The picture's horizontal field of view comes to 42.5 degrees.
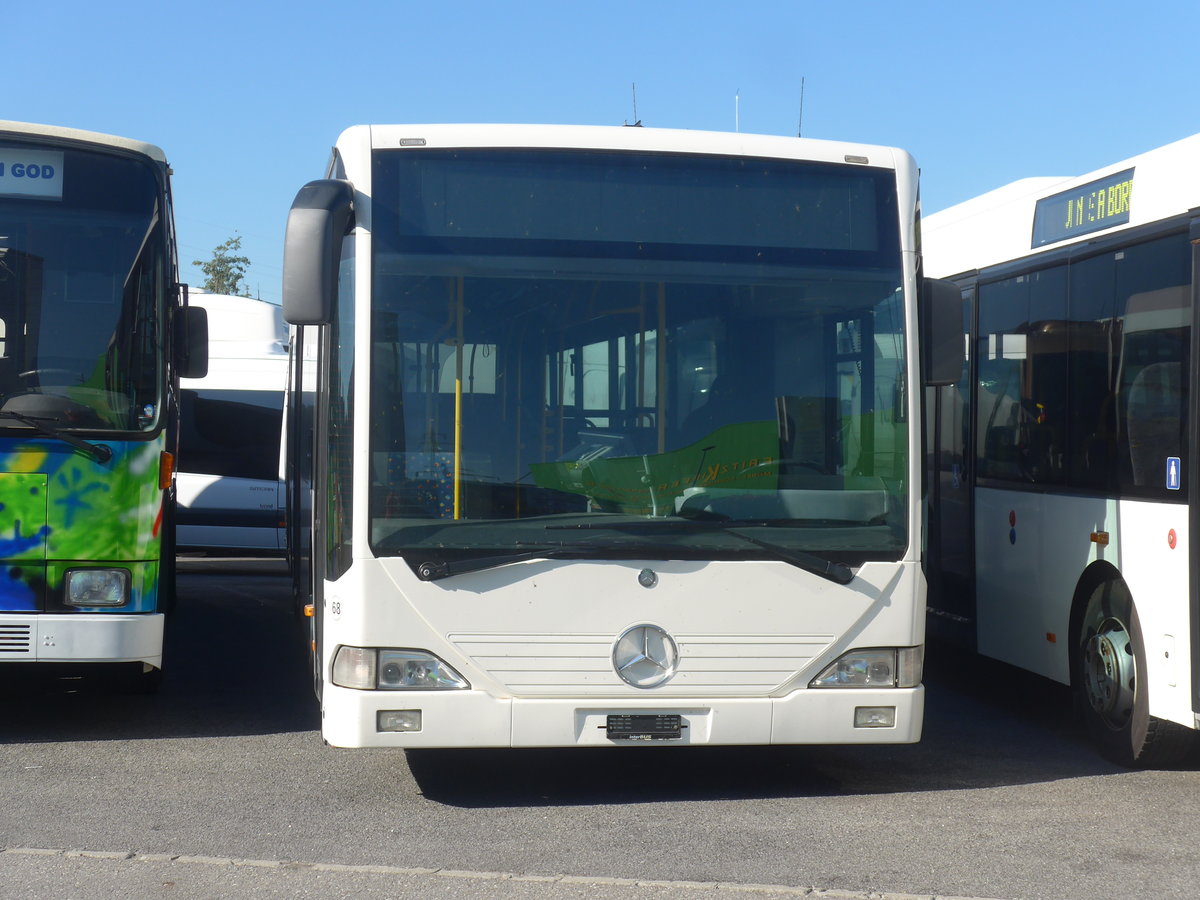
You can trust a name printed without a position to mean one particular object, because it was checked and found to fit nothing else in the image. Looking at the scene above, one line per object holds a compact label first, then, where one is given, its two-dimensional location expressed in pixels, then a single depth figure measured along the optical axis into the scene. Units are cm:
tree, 5788
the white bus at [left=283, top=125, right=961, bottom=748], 624
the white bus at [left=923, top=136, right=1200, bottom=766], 692
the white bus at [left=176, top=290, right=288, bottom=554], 1800
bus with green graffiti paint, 751
